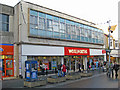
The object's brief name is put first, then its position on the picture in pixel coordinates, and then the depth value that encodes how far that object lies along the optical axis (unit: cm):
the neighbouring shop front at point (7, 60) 1458
